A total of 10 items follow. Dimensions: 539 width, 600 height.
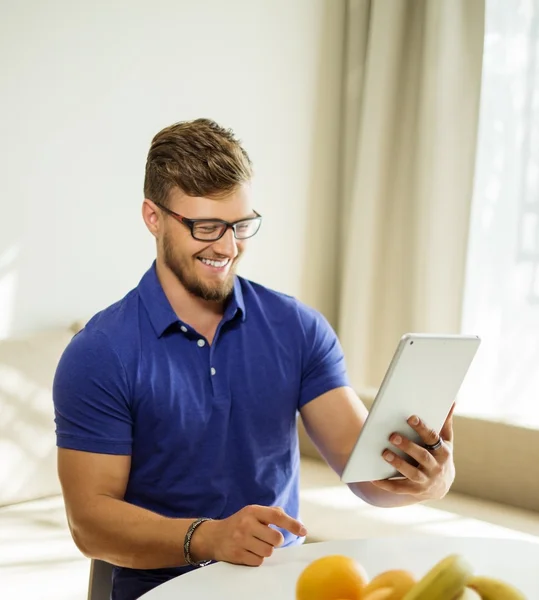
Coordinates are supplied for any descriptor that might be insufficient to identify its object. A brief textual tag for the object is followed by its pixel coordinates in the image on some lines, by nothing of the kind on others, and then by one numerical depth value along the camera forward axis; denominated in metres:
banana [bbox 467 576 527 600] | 0.96
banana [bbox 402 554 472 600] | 0.88
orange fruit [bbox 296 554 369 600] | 1.06
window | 3.43
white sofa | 2.36
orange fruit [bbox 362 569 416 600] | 0.99
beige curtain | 3.57
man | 1.52
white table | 1.17
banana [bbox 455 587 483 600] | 0.89
